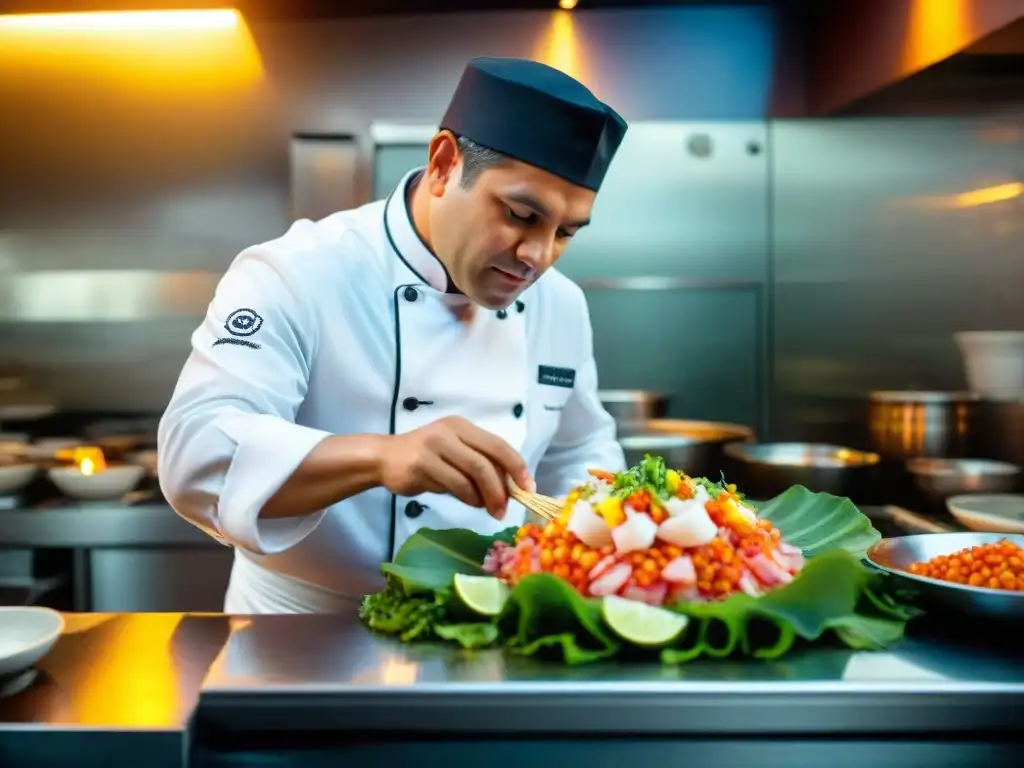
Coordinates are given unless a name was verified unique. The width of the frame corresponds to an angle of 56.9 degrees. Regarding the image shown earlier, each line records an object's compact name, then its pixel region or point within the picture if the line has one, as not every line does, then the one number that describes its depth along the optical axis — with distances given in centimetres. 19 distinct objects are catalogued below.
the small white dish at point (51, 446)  401
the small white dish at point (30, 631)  115
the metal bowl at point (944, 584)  122
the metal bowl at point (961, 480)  294
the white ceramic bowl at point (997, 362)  319
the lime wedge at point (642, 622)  114
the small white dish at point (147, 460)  393
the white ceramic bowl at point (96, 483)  353
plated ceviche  123
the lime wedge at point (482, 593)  125
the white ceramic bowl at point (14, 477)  362
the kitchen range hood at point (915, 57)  262
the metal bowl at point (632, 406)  367
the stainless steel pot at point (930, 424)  327
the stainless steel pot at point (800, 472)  285
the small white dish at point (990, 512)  236
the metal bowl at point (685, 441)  312
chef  146
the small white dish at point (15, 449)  402
